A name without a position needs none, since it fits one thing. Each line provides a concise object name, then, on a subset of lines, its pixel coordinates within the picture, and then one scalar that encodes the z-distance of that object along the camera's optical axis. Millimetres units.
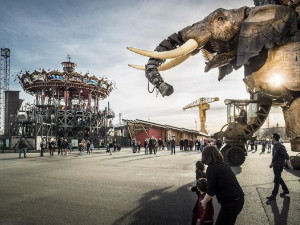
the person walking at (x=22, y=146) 18056
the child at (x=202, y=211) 3178
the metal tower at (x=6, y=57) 42812
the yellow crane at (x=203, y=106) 59075
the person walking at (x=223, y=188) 2732
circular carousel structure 34500
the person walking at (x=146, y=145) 21484
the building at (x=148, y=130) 34622
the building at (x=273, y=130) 88738
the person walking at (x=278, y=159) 5259
